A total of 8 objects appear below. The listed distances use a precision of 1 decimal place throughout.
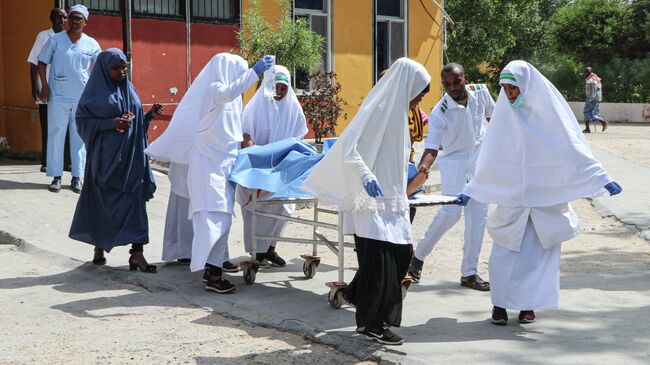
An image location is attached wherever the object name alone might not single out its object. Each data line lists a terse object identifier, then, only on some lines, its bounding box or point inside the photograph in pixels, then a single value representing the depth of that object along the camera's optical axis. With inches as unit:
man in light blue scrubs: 414.6
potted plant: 596.1
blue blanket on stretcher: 280.8
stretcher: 255.4
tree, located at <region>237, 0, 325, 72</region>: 552.4
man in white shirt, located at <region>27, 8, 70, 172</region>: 428.8
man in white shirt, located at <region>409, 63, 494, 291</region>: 295.9
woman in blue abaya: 302.7
